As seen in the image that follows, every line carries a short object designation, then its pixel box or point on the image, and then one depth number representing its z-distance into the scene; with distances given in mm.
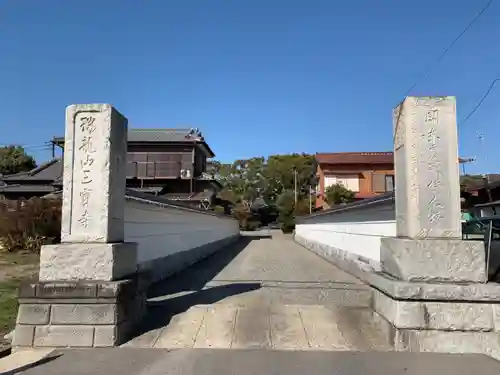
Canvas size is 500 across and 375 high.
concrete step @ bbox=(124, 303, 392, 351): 4941
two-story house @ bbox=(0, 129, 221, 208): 33656
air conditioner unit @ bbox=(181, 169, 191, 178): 35656
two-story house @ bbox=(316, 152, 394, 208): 42438
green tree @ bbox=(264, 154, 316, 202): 61906
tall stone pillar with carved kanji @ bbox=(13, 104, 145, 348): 4926
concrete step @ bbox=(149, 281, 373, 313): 6605
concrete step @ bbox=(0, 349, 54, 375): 4211
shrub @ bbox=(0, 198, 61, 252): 16062
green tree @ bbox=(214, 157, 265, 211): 62875
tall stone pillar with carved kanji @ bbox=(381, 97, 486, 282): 4918
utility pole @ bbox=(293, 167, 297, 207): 54206
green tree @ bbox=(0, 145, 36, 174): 47375
